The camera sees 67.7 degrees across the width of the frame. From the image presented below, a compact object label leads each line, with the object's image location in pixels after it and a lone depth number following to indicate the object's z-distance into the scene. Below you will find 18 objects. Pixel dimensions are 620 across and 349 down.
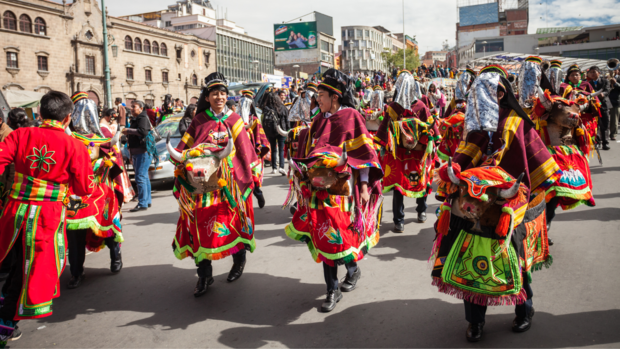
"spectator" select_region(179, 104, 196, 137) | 10.22
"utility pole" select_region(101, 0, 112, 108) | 17.57
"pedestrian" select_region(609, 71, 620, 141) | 13.36
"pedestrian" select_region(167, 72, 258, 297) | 4.43
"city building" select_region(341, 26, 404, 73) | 121.06
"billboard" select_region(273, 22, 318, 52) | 67.88
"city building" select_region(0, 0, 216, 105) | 41.47
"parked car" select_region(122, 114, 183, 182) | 10.76
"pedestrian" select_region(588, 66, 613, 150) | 11.55
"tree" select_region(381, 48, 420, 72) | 86.69
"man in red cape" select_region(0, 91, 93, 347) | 3.58
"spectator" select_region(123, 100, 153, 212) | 8.92
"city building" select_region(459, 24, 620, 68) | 67.56
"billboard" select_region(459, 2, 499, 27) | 104.69
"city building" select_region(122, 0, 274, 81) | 76.00
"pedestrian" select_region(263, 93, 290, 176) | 11.62
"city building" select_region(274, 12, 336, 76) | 67.62
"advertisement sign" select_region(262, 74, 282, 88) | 41.32
